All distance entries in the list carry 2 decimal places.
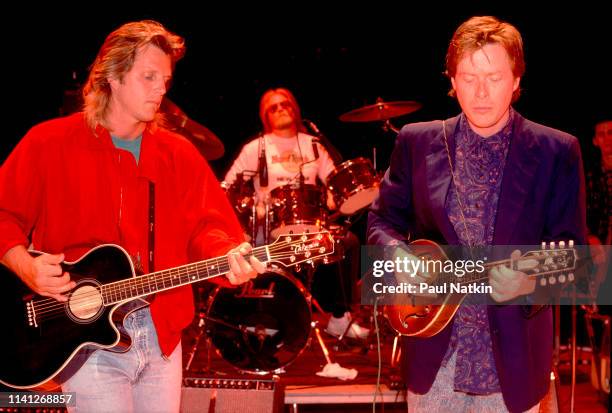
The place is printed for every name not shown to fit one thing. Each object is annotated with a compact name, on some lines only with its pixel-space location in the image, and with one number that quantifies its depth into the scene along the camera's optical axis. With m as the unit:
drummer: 7.03
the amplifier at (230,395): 4.12
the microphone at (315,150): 6.98
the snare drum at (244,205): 6.35
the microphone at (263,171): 6.79
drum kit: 5.73
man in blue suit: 2.46
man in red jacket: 2.80
